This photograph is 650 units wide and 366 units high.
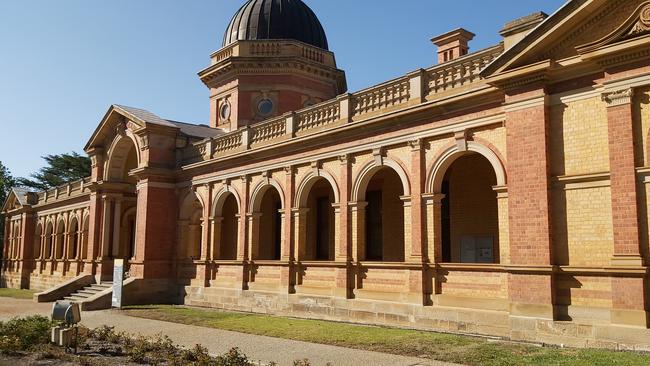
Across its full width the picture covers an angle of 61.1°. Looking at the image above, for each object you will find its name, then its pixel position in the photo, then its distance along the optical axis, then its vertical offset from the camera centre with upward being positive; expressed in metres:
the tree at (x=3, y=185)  58.52 +6.74
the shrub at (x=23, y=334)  11.32 -1.95
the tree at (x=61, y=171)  61.53 +8.45
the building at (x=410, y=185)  11.05 +1.97
